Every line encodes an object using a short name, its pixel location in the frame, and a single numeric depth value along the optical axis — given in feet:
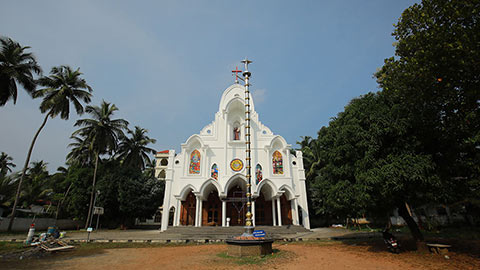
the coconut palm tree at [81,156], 80.38
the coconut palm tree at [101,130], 75.51
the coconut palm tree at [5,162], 118.11
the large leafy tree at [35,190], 76.33
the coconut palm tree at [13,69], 45.53
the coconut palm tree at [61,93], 59.67
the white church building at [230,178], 63.52
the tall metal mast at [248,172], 30.01
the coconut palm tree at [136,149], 87.72
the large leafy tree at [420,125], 20.08
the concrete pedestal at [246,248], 26.73
